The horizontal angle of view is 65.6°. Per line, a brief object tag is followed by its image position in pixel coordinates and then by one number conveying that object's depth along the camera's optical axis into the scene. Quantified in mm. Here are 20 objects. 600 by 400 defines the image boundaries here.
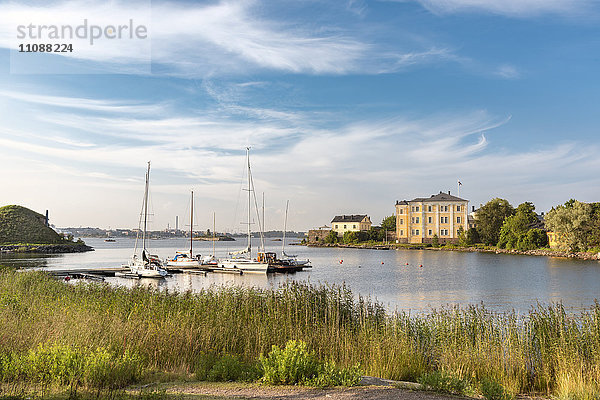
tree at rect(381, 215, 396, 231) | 136325
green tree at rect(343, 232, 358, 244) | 134162
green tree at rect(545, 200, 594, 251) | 74938
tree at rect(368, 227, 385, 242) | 128500
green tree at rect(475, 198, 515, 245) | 99938
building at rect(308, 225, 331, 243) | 151625
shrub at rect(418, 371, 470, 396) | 8500
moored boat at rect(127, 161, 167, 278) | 48438
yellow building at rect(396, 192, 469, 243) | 109000
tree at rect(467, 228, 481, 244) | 102606
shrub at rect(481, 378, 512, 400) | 8406
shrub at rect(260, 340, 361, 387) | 8141
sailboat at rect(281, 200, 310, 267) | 62188
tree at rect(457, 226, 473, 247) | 102188
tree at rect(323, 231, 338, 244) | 144050
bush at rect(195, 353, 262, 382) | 8562
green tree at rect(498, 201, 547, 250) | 87275
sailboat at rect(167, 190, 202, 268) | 59688
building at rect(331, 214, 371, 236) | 144750
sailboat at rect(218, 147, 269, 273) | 56275
